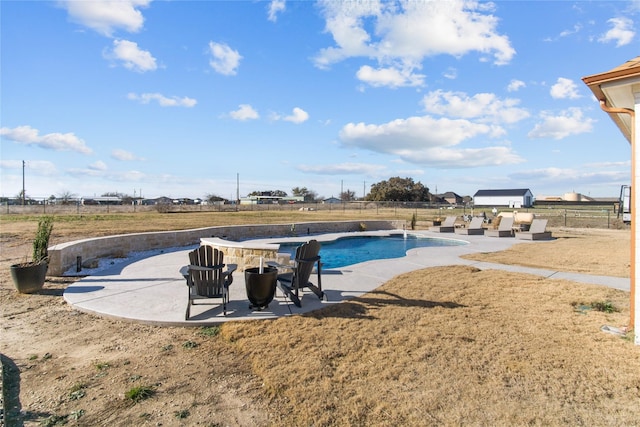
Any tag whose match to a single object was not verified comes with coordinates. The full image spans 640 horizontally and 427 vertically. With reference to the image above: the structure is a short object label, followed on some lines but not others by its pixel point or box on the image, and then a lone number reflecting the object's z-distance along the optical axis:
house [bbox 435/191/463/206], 85.31
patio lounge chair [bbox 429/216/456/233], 16.63
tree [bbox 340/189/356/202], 85.45
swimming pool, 10.77
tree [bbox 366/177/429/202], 59.03
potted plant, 5.48
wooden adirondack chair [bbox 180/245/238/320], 4.38
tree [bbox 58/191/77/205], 39.93
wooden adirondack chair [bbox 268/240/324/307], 4.90
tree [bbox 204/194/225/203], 75.20
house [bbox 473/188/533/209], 65.00
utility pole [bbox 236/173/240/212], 60.00
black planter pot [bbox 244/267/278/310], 4.47
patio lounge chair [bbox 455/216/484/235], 16.09
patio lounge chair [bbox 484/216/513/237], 15.03
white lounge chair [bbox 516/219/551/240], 14.05
